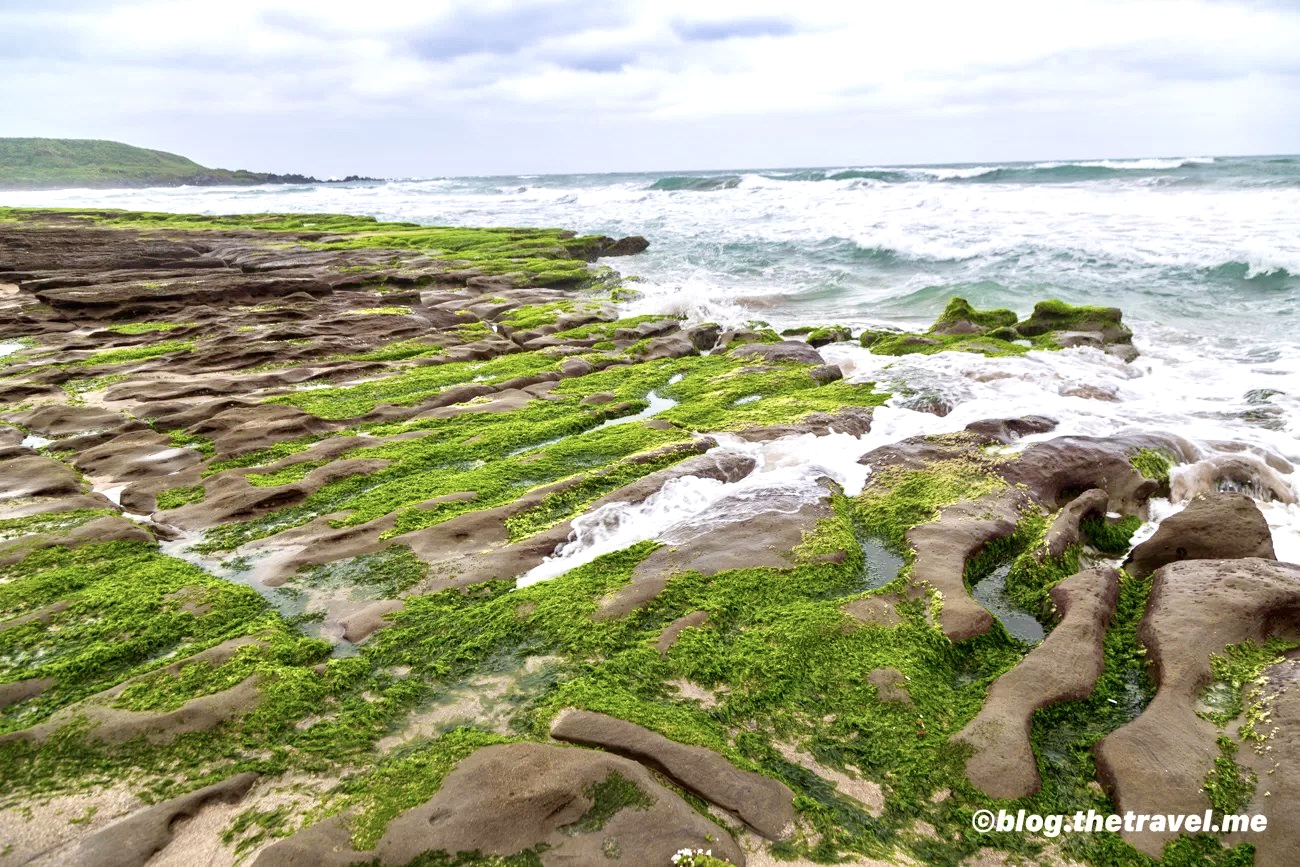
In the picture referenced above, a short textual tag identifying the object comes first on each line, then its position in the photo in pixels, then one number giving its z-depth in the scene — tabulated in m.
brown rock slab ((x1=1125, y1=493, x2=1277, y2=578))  6.32
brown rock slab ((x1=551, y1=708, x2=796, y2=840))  4.04
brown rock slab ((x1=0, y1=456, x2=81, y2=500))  7.98
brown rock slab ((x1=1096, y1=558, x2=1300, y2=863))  4.09
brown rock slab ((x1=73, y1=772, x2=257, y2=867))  3.73
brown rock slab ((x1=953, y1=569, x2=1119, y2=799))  4.29
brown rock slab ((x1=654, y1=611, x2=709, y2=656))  5.54
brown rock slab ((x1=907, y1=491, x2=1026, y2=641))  5.64
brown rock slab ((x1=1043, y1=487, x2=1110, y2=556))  6.68
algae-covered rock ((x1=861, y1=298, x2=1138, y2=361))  14.66
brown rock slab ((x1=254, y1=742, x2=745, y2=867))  3.69
